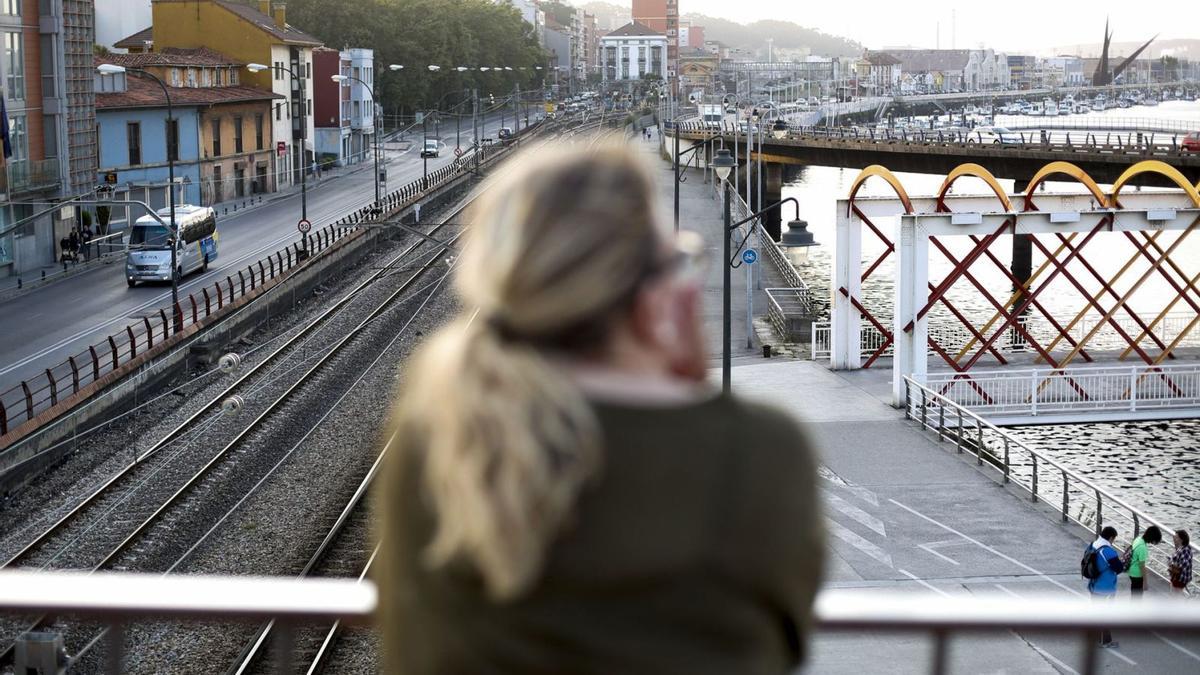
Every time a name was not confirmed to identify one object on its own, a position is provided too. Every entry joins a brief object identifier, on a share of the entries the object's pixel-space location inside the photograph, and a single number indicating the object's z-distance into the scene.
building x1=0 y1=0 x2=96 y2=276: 42.47
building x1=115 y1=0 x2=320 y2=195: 72.56
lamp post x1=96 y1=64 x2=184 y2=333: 32.19
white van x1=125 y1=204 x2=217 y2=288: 40.66
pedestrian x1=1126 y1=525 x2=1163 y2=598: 14.64
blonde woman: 1.77
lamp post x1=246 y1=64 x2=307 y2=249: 73.88
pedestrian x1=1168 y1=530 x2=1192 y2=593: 14.78
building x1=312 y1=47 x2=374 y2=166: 84.69
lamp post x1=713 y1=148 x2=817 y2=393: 25.34
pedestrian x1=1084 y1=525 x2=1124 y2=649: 14.30
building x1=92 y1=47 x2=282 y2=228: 56.28
